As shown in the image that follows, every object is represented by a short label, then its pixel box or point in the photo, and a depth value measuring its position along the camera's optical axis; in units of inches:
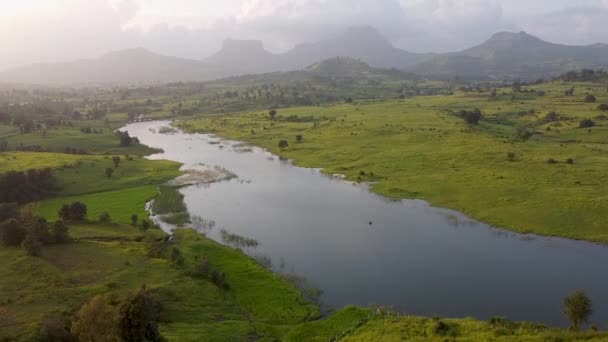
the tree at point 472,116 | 6205.7
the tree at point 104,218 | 3034.0
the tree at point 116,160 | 4789.1
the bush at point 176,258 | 2362.2
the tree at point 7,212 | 2907.0
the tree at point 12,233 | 2461.9
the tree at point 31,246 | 2331.4
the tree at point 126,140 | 6314.0
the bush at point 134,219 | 3044.0
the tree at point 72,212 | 3021.7
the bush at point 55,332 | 1547.7
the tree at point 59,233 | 2549.2
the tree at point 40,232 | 2500.0
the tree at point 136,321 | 1457.9
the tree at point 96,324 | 1450.5
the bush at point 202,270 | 2236.7
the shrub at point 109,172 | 4493.1
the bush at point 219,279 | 2210.9
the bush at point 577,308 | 1609.3
